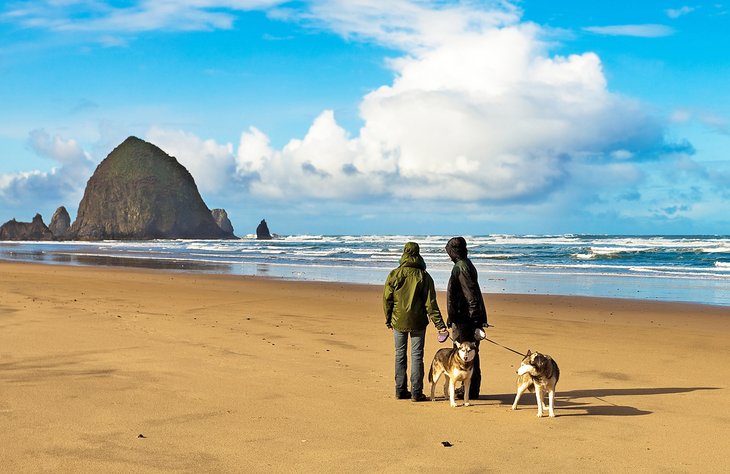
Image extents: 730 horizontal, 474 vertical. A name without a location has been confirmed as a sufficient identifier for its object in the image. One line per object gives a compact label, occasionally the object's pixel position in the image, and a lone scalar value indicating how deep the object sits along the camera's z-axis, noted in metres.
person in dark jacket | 7.20
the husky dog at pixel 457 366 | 6.88
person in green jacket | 7.22
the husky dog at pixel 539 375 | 6.59
